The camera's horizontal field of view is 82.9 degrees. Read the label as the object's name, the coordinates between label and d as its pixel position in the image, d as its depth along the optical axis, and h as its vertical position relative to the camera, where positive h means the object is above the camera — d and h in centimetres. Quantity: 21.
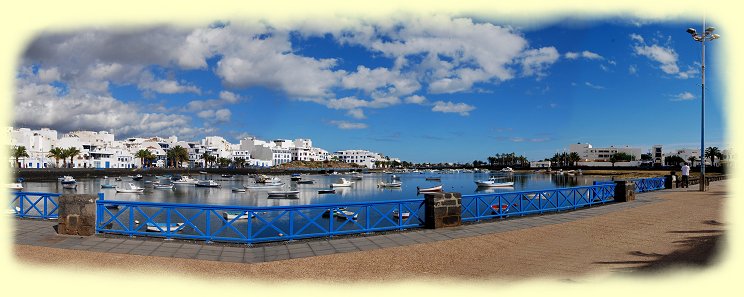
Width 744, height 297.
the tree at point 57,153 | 10006 +31
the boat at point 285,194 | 5342 -509
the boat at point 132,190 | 5552 -472
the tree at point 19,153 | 8894 +38
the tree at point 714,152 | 10809 +89
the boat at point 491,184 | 6969 -488
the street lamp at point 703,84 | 2328 +409
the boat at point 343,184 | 7241 -513
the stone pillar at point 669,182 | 3019 -191
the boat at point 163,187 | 6588 -502
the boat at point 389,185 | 7356 -523
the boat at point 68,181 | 6581 -412
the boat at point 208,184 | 6944 -483
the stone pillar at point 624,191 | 2064 -177
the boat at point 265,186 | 6661 -506
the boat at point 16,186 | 5538 -418
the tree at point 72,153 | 10246 +46
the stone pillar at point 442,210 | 1216 -160
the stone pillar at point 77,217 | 1062 -158
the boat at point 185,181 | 7481 -479
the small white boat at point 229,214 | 2889 -425
